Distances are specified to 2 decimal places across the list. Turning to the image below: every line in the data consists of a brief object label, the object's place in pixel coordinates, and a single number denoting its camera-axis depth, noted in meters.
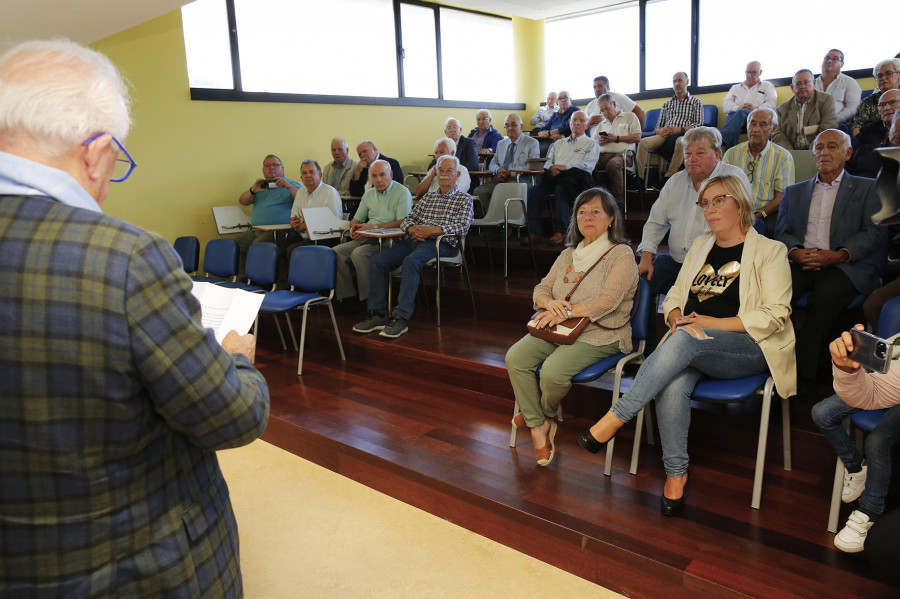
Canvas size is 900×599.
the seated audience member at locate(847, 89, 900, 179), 4.06
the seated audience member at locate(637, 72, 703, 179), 6.38
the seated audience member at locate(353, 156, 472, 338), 4.59
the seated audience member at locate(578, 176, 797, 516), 2.39
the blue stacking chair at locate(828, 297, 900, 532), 2.06
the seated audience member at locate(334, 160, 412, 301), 5.08
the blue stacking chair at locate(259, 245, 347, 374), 4.22
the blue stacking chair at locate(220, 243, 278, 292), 4.71
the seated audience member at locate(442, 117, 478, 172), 7.03
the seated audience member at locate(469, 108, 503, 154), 7.45
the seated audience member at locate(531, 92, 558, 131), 8.34
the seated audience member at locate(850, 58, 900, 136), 4.71
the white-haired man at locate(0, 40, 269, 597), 0.82
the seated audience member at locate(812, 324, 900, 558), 1.82
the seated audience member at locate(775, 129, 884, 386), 2.92
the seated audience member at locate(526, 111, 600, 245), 5.67
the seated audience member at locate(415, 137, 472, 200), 5.92
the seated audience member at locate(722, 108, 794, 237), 3.75
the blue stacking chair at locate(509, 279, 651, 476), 2.67
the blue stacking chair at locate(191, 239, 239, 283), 5.25
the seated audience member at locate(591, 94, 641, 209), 6.14
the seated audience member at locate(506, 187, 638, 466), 2.76
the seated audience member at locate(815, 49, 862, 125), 5.53
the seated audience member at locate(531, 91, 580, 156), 7.07
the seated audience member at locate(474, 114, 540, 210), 6.58
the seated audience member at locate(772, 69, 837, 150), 5.11
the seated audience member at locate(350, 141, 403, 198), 6.42
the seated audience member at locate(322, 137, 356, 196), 6.58
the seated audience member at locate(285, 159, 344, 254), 5.80
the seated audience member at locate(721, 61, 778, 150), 6.30
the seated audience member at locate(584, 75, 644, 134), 7.16
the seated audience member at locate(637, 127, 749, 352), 3.46
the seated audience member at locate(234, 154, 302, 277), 6.27
